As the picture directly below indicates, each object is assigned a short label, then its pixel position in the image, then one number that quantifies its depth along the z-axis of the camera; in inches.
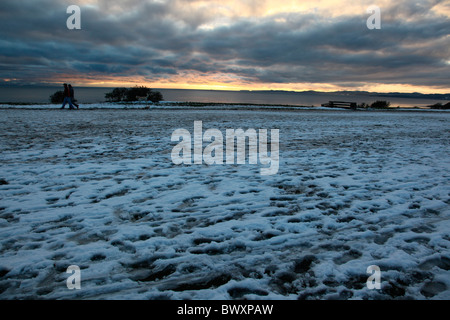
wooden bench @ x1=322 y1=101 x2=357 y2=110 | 1314.5
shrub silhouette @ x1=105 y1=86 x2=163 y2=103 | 1579.7
